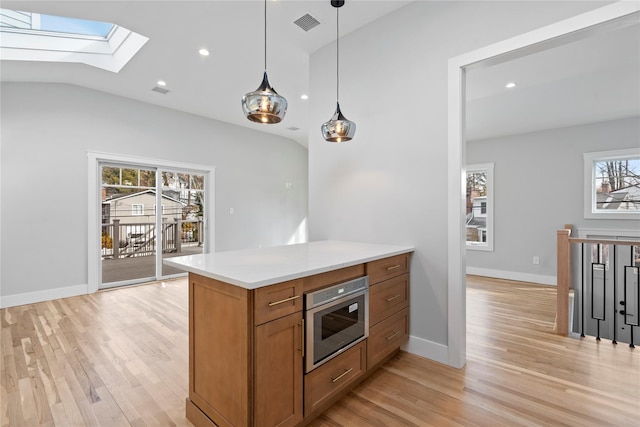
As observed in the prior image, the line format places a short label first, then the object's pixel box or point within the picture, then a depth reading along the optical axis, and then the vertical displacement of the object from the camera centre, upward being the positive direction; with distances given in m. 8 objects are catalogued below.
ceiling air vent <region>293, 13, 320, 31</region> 2.72 +1.81
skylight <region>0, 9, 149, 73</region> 3.29 +2.04
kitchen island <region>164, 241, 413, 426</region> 1.33 -0.65
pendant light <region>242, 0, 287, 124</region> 1.78 +0.68
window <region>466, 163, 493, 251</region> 5.66 +0.09
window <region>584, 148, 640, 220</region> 4.51 +0.43
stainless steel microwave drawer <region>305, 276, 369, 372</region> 1.57 -0.65
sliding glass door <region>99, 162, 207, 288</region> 4.57 -0.13
